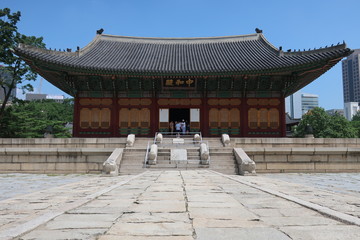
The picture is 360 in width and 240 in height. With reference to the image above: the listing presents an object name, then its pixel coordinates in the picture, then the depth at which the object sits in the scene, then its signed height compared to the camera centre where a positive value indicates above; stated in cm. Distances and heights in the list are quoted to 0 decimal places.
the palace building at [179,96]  1889 +276
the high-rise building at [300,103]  17900 +2058
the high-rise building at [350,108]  11996 +1071
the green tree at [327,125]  4100 +106
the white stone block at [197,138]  1552 -32
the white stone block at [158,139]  1507 -35
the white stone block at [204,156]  1238 -113
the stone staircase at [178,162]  1206 -136
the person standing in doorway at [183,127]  1995 +44
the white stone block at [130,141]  1420 -43
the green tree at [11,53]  2458 +753
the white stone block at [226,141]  1450 -47
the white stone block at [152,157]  1238 -113
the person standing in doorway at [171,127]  2014 +44
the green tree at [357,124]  4886 +157
